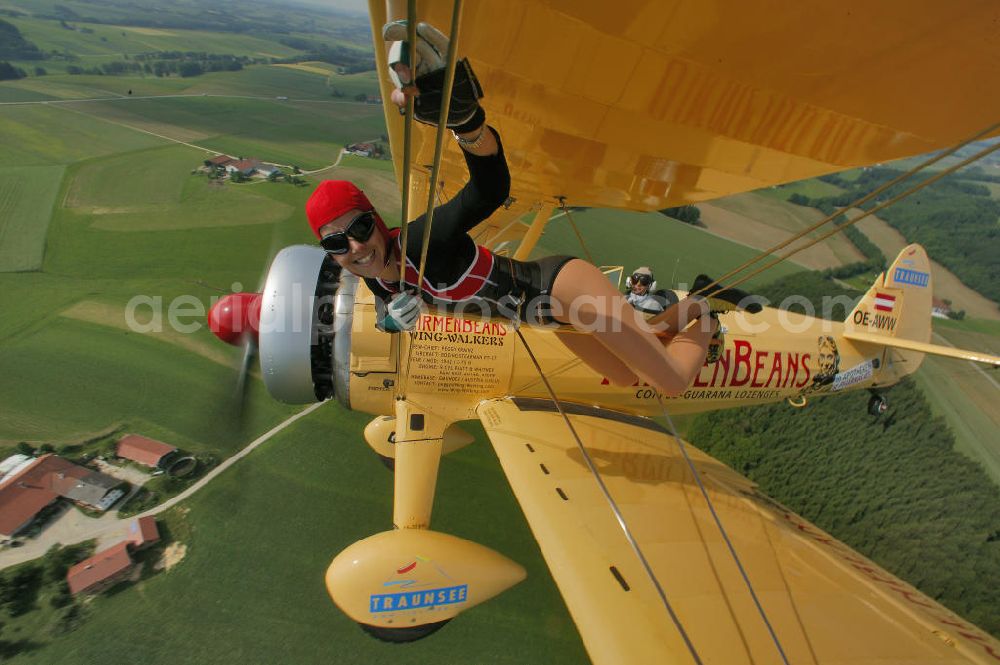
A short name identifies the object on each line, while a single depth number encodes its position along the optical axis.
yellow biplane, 1.32
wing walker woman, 1.62
